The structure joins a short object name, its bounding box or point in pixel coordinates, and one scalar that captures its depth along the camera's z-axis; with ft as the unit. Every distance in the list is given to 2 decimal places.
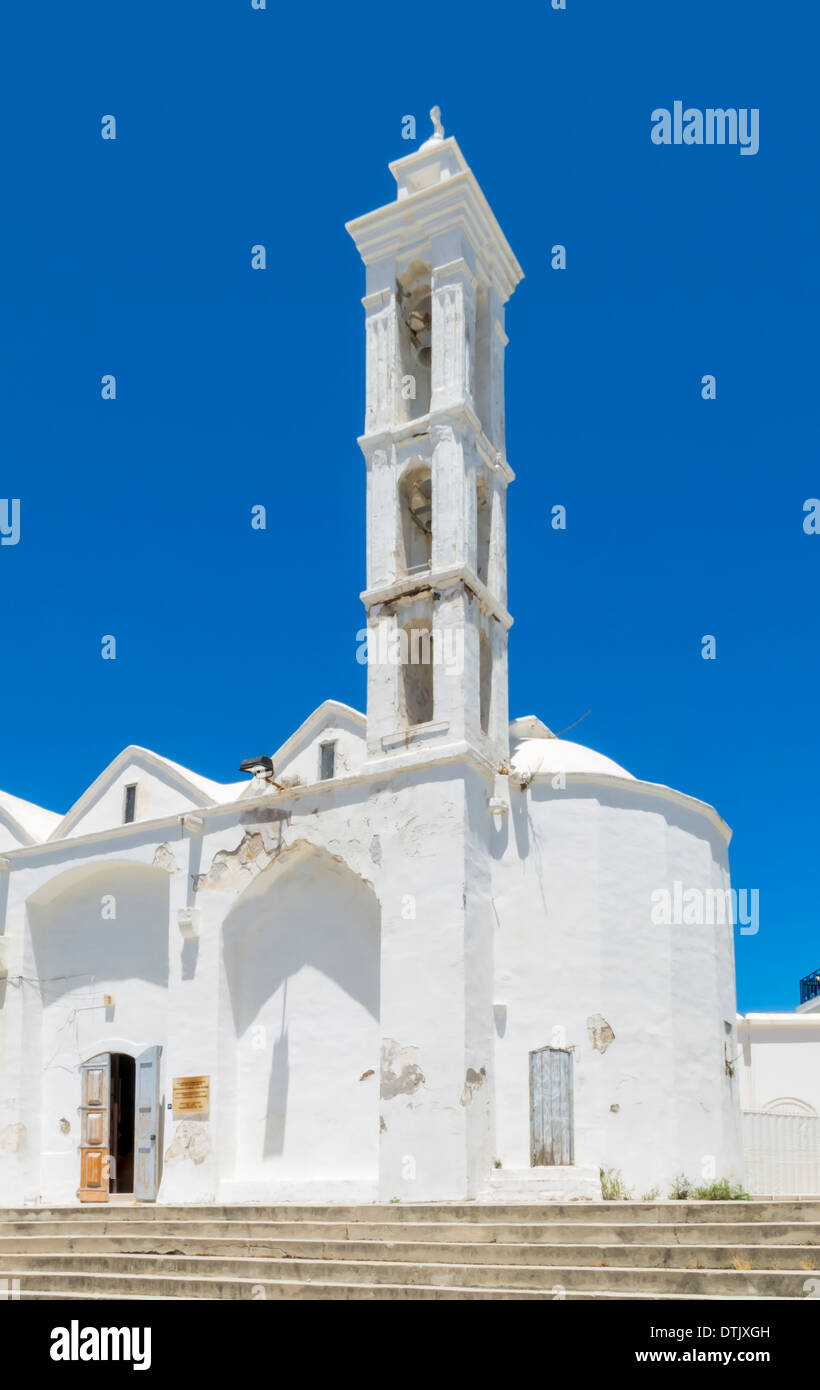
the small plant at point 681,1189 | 55.42
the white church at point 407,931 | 57.16
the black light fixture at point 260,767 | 65.46
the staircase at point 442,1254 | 34.99
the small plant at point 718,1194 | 54.60
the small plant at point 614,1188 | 54.90
